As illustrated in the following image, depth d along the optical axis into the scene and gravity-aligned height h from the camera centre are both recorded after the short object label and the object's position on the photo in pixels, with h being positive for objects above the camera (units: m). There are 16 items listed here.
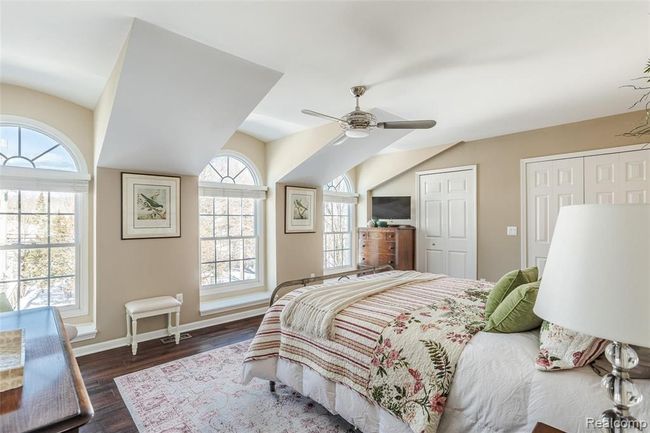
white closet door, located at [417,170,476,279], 5.01 -0.12
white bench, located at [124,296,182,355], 3.29 -0.98
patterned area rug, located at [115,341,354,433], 2.13 -1.38
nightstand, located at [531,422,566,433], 1.13 -0.76
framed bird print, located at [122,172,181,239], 3.58 +0.13
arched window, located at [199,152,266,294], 4.45 -0.09
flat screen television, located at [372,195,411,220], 5.73 +0.16
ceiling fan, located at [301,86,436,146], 2.92 +0.86
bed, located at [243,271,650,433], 1.30 -0.79
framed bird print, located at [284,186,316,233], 4.98 +0.12
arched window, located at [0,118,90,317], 3.12 -0.01
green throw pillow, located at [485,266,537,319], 1.89 -0.42
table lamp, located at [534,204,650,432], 0.75 -0.17
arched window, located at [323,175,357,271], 6.10 -0.16
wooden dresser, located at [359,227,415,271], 5.40 -0.52
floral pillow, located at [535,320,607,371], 1.33 -0.57
